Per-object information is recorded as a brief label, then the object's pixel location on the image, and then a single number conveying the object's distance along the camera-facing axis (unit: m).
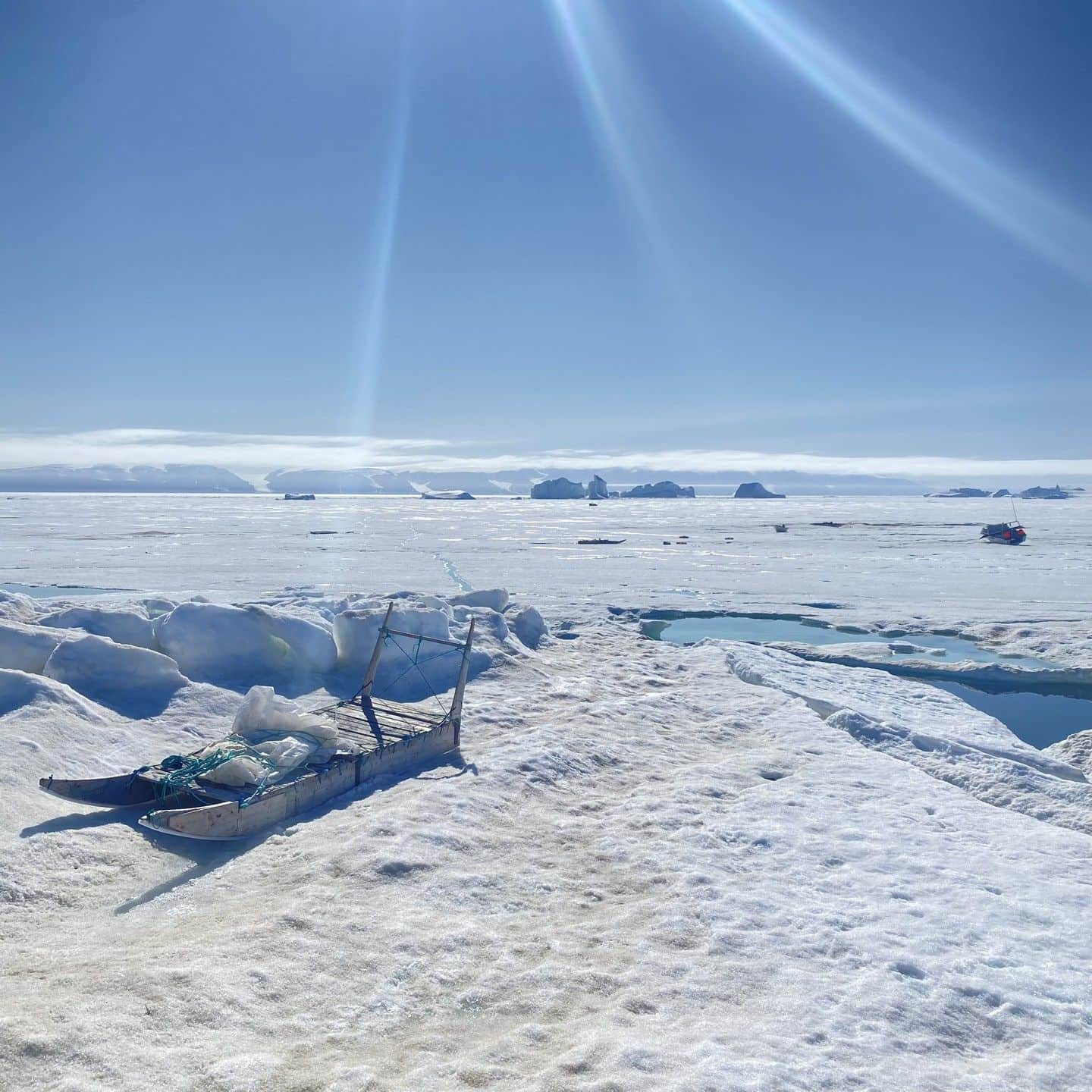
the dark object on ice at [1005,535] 39.91
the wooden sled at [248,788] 6.24
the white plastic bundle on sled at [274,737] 7.08
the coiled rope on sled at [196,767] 6.59
